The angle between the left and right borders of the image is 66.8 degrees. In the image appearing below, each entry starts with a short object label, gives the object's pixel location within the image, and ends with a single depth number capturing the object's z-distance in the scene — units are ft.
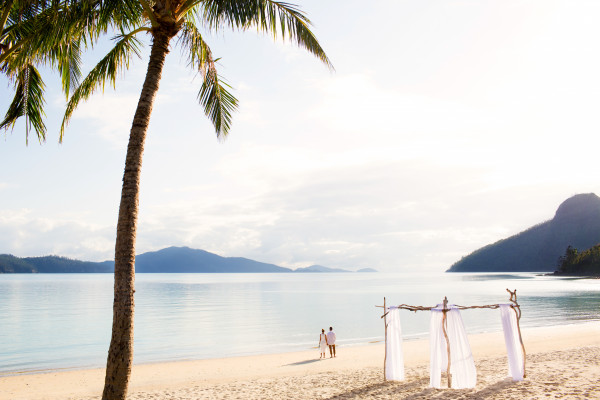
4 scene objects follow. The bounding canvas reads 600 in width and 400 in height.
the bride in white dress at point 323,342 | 63.93
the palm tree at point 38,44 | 26.17
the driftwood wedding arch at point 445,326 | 36.60
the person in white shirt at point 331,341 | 63.87
